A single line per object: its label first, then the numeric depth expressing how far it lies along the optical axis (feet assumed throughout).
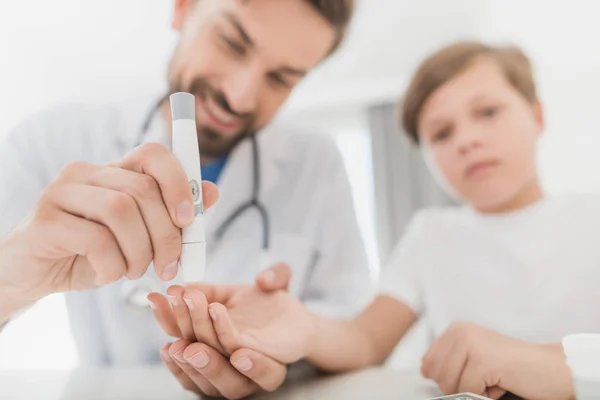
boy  2.23
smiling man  2.78
